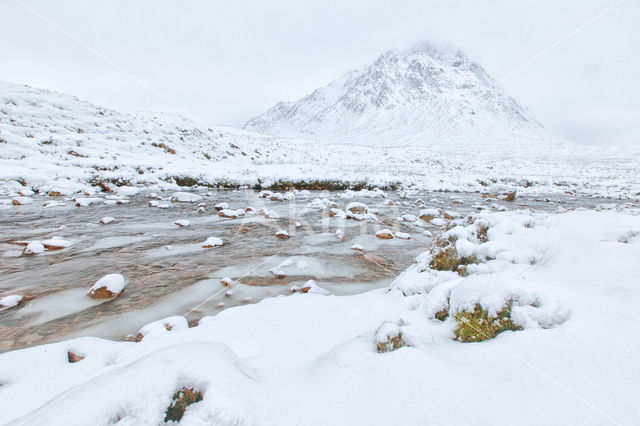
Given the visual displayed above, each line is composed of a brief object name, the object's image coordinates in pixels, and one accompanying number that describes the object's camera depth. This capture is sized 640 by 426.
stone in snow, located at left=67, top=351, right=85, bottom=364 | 2.33
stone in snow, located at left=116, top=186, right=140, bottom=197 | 11.77
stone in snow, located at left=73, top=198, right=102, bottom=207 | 9.17
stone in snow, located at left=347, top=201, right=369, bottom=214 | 9.68
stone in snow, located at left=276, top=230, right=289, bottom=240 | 6.74
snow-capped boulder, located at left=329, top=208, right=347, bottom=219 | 9.19
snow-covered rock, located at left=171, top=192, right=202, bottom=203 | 11.16
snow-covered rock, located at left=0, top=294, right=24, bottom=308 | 3.27
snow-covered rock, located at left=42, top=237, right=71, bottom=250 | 5.22
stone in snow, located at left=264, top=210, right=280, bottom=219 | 8.85
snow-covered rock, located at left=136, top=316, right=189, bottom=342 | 2.77
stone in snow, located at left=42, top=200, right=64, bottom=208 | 8.77
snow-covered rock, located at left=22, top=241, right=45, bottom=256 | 4.95
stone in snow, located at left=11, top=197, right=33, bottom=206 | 8.91
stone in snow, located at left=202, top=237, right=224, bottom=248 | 5.81
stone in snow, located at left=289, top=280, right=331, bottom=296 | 3.90
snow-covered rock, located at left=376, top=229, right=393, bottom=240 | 6.92
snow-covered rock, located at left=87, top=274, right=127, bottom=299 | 3.64
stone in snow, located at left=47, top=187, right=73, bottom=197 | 10.95
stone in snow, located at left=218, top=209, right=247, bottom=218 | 8.68
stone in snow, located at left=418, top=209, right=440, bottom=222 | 9.35
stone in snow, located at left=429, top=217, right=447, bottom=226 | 8.48
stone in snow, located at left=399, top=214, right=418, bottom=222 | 8.73
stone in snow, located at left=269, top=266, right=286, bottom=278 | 4.56
